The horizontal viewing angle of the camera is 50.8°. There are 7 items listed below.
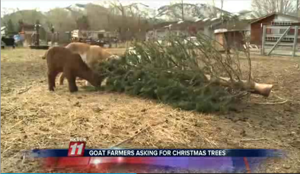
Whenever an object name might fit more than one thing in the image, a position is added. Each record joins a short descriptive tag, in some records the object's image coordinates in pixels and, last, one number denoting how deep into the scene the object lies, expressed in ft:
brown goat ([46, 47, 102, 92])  22.88
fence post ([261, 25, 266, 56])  51.17
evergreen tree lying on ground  16.16
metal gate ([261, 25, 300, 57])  47.10
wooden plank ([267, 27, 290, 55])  46.88
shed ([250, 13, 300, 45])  76.72
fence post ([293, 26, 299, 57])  45.42
